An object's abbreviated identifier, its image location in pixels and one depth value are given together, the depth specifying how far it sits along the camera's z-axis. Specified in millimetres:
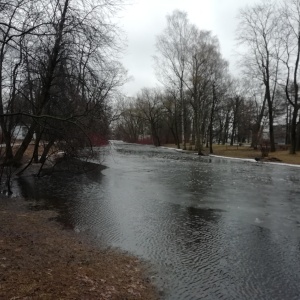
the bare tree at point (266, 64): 38131
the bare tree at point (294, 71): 34750
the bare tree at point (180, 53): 45812
